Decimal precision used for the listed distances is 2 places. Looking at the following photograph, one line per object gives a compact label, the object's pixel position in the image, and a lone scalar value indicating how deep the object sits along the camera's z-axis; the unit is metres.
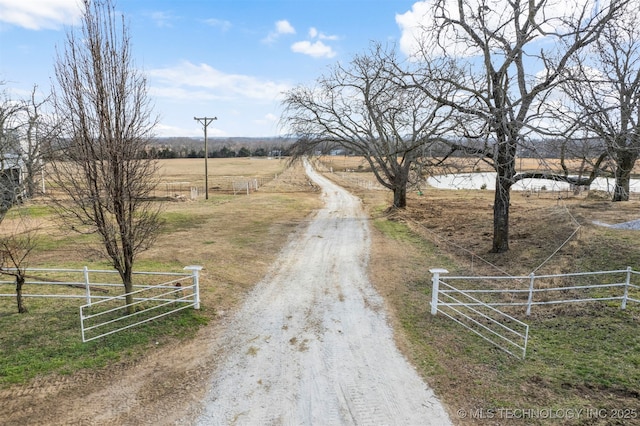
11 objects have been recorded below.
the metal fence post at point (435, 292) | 8.54
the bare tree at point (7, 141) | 14.34
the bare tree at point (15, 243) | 8.88
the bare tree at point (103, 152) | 7.11
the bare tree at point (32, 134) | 15.63
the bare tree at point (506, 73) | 9.66
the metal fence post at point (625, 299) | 8.38
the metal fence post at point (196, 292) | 8.89
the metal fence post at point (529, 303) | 8.04
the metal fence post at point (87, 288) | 8.69
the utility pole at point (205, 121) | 33.69
